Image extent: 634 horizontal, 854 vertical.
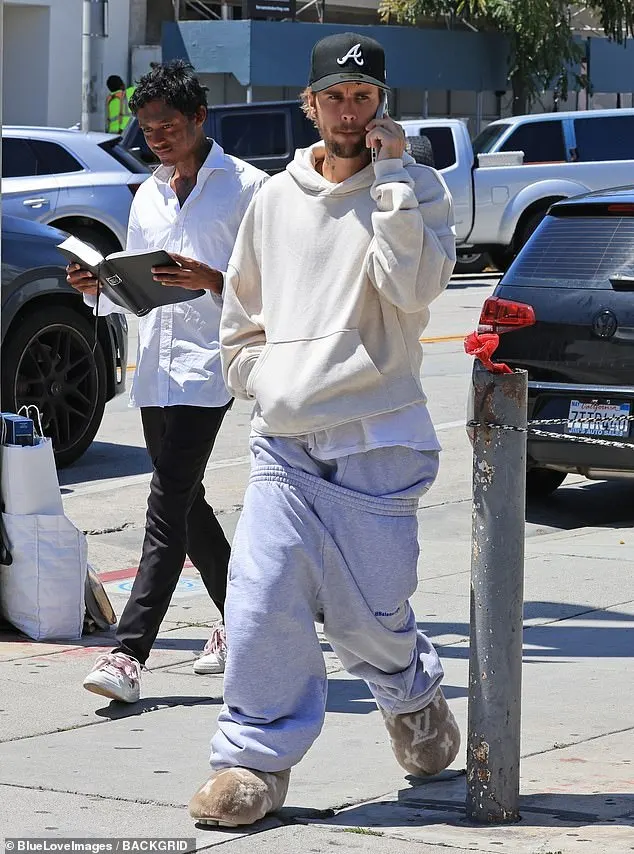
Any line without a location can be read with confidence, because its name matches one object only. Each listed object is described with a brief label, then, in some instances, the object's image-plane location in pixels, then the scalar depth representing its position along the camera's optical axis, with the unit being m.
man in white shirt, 10.95
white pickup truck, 45.59
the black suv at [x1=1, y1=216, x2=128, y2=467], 19.00
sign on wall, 62.09
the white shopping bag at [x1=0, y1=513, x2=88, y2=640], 12.44
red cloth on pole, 8.27
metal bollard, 8.22
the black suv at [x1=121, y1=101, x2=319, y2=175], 44.44
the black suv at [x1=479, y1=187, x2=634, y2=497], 16.83
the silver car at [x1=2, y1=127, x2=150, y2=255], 35.97
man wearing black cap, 8.18
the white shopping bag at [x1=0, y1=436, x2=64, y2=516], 12.66
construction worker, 55.28
